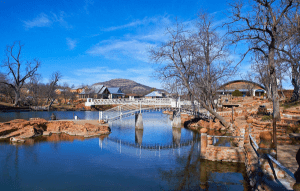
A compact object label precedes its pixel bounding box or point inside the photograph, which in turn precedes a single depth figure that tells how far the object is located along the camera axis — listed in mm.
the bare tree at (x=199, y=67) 20734
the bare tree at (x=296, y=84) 24750
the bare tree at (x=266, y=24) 12461
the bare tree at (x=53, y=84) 62788
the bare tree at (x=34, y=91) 64750
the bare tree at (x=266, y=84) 36319
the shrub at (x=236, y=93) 50938
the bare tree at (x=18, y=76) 55469
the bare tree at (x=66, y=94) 79931
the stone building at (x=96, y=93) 79988
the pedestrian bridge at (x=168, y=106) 29805
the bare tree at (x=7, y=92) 65794
